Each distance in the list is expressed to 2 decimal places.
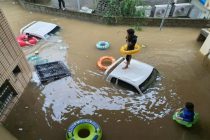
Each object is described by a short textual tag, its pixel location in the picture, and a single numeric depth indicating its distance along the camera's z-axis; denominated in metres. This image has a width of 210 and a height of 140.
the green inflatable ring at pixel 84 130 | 6.97
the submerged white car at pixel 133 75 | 7.96
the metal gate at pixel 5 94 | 7.58
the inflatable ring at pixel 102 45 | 11.12
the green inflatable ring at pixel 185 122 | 7.37
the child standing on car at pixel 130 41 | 7.89
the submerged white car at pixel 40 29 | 11.52
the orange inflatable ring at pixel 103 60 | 9.93
